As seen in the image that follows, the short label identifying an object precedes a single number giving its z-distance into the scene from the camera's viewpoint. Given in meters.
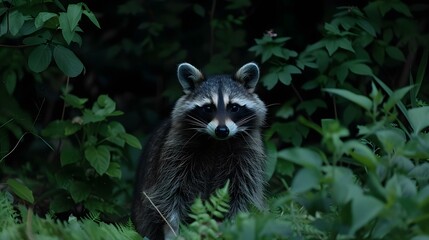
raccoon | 11.30
